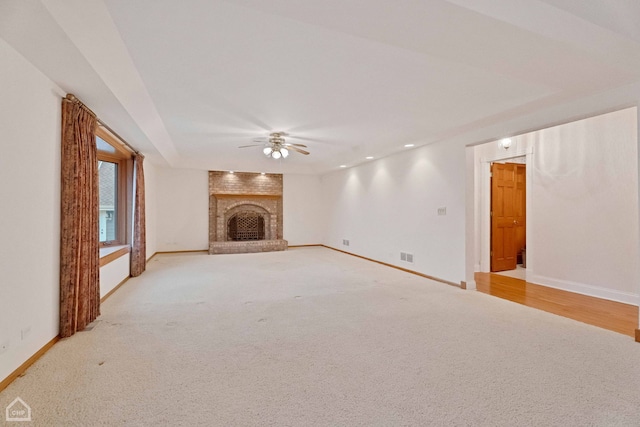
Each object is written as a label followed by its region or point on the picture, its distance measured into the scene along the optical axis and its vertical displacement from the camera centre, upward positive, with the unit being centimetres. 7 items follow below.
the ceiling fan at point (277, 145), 489 +122
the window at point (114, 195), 489 +32
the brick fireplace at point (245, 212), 859 +6
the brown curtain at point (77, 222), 271 -9
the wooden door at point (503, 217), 579 -3
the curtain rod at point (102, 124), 276 +111
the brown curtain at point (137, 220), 518 -12
